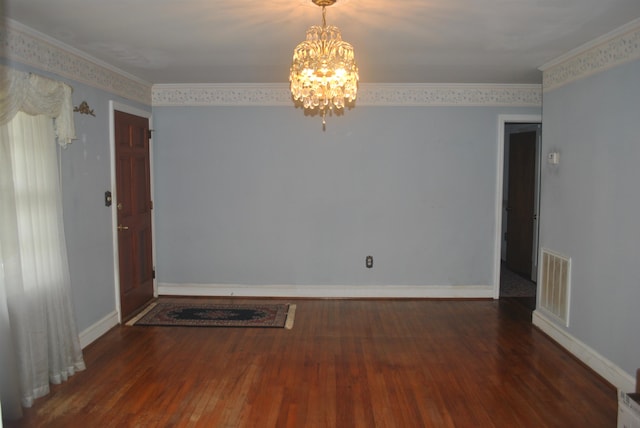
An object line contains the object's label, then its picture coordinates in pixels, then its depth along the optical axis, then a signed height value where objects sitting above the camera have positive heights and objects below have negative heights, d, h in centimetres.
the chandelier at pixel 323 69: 248 +64
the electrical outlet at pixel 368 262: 525 -93
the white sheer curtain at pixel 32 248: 271 -44
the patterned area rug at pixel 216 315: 440 -138
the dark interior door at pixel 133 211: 447 -30
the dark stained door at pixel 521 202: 624 -29
